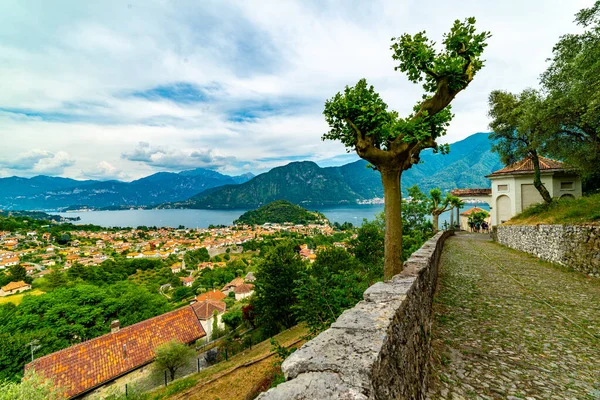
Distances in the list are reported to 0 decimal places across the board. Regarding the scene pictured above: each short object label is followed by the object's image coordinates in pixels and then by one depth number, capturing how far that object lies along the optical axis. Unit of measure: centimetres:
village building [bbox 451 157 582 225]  1989
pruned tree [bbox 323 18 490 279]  576
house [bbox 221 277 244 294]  5530
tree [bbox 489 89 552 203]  1417
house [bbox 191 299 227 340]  3205
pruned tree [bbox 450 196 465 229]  2461
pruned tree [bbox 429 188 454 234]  2261
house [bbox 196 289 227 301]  4593
